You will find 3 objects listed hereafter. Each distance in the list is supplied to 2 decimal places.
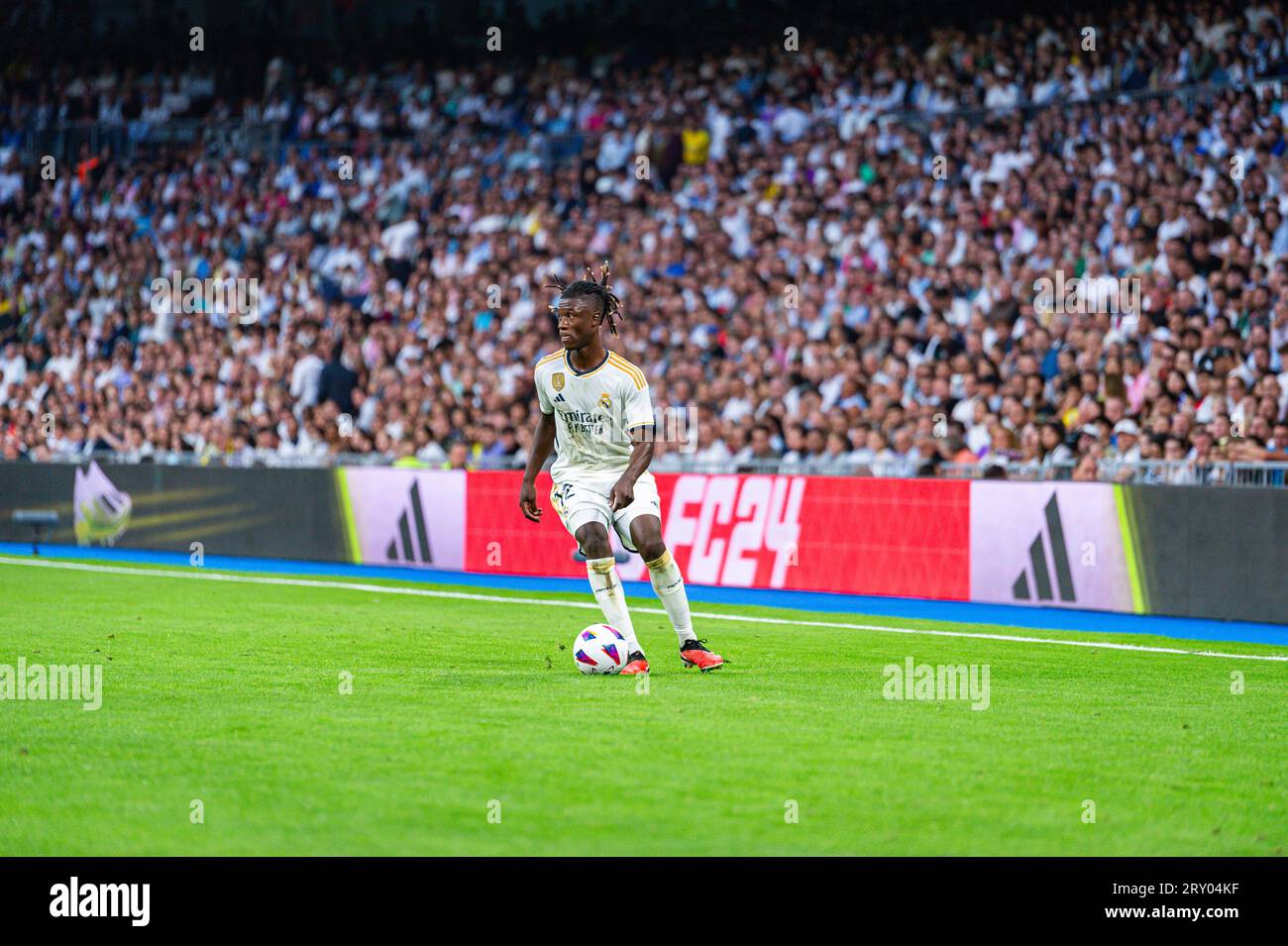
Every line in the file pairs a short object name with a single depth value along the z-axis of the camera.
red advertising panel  17.84
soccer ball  11.08
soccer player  11.16
